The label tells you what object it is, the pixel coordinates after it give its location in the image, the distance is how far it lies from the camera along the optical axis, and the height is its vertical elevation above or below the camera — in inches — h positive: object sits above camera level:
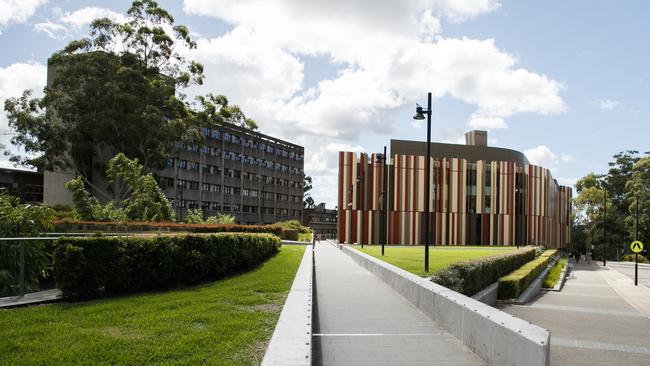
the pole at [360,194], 2338.5 +72.7
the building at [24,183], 2295.8 +97.9
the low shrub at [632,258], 2615.7 -224.5
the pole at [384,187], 1147.3 +65.0
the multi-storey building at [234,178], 2626.5 +172.9
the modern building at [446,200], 2353.6 +55.3
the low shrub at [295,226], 2303.2 -71.5
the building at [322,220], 4481.5 -86.1
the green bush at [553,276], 1079.7 -145.4
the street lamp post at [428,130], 668.7 +106.3
